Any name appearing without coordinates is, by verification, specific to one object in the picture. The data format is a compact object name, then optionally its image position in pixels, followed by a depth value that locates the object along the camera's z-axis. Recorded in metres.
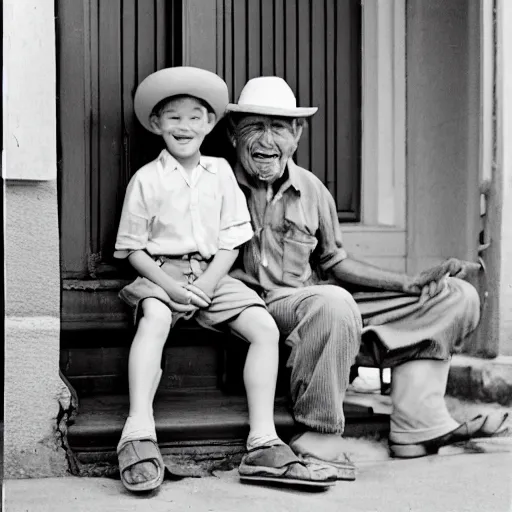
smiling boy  4.09
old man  4.41
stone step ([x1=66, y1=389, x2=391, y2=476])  4.12
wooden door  4.57
